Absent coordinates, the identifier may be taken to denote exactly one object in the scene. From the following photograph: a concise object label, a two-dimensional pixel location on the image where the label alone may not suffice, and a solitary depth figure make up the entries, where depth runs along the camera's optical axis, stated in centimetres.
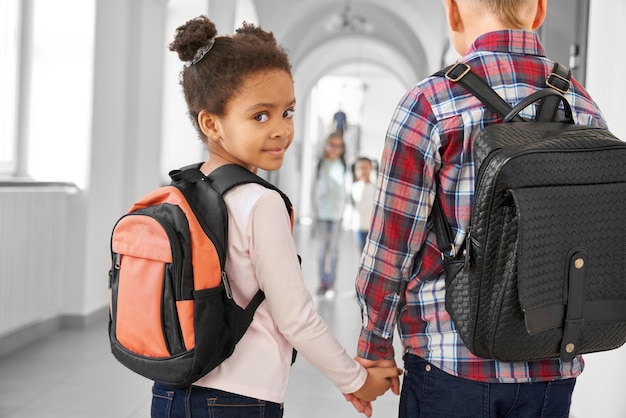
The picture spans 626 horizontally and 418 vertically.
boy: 134
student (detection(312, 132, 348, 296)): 772
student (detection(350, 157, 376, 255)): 795
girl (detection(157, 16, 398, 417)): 140
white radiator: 458
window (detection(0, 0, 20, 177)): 529
